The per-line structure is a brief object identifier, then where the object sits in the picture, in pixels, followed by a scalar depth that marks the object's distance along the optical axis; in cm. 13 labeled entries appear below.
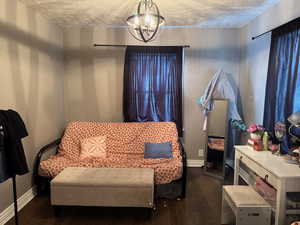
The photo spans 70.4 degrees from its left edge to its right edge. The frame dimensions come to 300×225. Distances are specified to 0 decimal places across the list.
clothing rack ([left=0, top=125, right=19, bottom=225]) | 164
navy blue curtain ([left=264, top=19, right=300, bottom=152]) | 212
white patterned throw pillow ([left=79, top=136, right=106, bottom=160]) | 294
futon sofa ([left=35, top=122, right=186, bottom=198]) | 257
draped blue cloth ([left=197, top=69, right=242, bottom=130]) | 323
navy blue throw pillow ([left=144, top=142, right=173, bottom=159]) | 291
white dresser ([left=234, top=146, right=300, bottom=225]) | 157
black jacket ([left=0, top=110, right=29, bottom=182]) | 167
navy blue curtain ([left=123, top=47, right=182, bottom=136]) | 347
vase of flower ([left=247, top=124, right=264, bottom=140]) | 232
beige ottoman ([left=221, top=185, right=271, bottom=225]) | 172
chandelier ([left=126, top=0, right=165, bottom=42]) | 186
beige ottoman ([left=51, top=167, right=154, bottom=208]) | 216
